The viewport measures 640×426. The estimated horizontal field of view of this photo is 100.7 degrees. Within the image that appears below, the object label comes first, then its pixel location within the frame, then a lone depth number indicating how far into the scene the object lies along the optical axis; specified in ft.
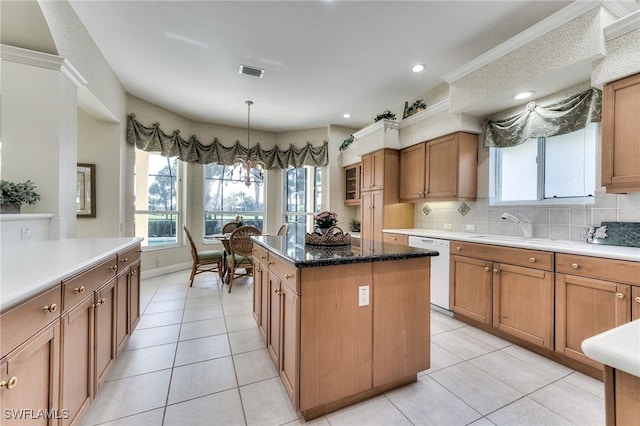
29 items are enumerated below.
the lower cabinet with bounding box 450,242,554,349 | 7.09
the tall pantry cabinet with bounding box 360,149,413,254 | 13.73
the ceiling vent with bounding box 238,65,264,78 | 11.07
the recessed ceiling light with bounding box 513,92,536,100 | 8.68
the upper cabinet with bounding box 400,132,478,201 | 10.84
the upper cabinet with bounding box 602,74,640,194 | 6.28
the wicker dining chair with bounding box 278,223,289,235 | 15.46
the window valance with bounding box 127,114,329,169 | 13.99
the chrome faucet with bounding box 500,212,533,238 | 9.12
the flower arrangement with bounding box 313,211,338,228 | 7.50
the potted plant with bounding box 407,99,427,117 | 12.57
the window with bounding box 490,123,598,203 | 8.21
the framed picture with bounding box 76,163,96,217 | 11.44
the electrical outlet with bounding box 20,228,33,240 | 6.41
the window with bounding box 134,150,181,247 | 15.24
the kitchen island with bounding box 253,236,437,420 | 4.90
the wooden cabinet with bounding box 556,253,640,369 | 5.74
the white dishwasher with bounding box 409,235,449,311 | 9.85
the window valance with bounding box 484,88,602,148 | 7.70
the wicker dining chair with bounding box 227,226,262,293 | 12.79
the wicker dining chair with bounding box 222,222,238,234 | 16.35
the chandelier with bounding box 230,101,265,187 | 14.64
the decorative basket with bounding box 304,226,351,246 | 6.80
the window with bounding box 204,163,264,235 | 18.20
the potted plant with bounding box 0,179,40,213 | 6.27
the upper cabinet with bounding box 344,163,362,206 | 16.79
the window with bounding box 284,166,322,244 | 19.42
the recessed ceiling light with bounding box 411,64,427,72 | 10.82
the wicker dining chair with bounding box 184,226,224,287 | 13.55
